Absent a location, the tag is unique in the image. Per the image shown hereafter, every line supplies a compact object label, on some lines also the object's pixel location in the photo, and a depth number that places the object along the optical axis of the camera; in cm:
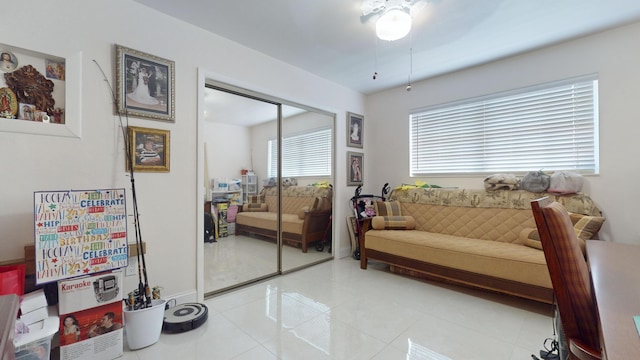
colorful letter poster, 156
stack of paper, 146
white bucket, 180
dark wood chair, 84
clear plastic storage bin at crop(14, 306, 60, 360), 138
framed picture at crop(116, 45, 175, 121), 210
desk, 59
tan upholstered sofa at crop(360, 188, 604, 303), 241
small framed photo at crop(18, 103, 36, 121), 173
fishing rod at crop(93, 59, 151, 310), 192
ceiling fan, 213
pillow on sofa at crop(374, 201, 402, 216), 372
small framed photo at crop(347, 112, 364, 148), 420
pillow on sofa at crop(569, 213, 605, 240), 240
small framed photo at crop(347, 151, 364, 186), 419
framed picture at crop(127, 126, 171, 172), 215
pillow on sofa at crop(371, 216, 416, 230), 357
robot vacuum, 202
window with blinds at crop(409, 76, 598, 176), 282
